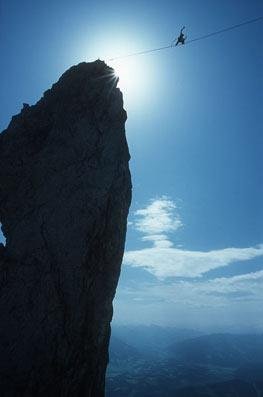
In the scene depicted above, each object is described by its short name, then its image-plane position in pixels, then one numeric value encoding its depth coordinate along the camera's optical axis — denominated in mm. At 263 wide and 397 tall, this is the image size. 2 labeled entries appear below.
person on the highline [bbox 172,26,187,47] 26386
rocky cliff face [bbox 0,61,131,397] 17677
